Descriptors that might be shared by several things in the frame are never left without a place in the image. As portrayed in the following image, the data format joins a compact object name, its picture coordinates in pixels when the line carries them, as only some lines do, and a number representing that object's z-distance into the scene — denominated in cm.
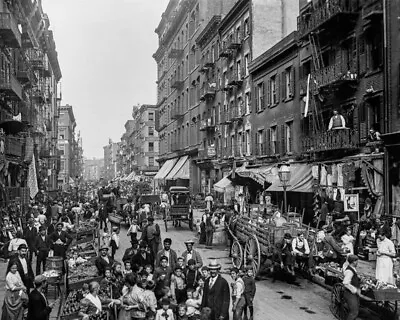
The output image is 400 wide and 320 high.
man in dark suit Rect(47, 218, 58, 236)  1776
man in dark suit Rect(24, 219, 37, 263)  1672
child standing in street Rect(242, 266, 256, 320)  1100
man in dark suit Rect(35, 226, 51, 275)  1589
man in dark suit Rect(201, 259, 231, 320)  970
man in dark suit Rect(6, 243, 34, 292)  1178
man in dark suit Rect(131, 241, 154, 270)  1289
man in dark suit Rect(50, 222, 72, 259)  1568
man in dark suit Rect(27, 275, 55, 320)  891
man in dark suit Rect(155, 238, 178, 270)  1226
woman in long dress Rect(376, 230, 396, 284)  1153
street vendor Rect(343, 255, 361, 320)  1002
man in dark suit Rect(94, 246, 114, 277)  1207
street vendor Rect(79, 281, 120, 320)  874
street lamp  2069
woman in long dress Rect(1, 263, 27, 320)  1011
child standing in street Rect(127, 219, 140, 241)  1856
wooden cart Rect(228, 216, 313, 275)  1505
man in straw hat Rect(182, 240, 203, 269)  1206
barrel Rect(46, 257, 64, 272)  1482
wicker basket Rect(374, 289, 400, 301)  1008
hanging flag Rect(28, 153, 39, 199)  3108
